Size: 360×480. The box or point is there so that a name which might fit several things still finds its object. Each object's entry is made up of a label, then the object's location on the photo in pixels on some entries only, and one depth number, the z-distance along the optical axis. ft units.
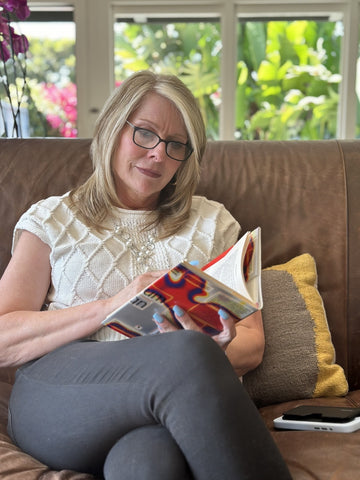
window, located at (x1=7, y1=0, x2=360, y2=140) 10.38
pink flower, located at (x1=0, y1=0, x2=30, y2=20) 6.78
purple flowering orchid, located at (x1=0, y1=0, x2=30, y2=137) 6.79
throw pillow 5.15
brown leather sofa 5.80
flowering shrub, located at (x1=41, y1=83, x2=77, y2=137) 10.64
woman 3.43
